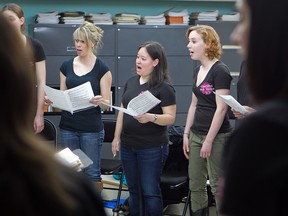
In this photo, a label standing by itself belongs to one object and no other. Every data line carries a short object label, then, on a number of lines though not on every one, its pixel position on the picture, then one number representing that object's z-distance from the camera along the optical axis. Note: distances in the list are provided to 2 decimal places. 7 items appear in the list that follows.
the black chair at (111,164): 6.73
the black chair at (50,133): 6.60
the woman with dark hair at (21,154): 1.31
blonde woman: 5.89
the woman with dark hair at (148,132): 5.52
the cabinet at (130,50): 8.81
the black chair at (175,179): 6.32
